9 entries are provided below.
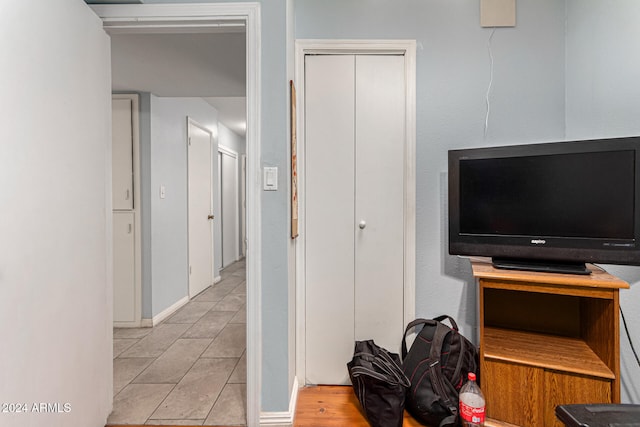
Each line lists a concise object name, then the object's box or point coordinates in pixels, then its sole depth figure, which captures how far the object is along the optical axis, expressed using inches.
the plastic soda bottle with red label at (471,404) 56.6
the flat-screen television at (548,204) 54.7
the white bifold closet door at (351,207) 76.7
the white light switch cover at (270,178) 61.6
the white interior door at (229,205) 214.5
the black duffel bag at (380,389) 60.4
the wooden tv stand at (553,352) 53.1
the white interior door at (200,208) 149.2
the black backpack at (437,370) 61.7
